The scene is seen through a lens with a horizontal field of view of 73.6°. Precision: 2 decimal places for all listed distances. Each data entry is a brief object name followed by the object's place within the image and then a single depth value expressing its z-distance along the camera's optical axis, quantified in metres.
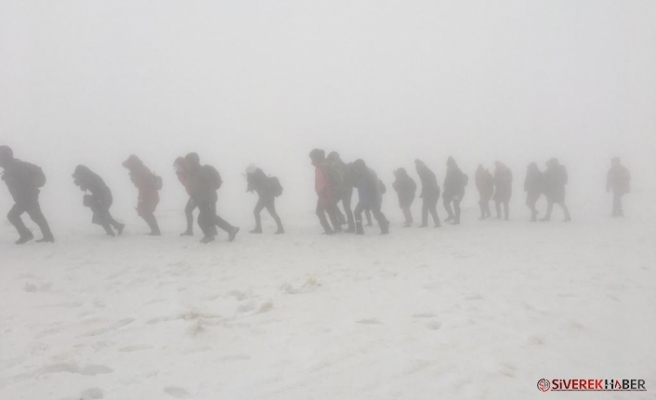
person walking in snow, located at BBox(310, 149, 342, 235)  11.05
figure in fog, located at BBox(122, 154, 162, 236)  10.73
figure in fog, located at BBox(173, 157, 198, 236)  10.24
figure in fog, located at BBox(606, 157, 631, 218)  14.77
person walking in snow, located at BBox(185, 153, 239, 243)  9.73
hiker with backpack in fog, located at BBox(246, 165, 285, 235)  11.29
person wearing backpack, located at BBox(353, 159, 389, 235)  11.29
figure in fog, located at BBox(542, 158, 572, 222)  14.34
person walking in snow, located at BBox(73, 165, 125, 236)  10.20
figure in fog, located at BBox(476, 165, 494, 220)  15.70
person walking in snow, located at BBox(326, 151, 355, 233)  11.09
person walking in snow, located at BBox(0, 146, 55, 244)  9.09
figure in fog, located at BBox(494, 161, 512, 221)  15.47
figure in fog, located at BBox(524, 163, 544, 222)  14.84
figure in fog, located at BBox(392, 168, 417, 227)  13.45
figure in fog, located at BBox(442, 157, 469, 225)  13.55
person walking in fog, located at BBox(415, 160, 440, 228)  12.73
